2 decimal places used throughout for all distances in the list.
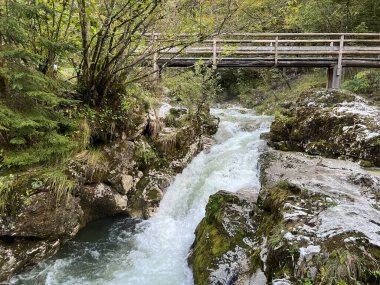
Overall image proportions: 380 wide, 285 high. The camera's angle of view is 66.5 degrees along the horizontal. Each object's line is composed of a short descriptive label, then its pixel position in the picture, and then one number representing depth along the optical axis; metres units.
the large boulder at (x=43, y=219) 4.49
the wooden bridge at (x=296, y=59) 11.70
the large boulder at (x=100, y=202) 5.74
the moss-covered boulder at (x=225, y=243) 3.89
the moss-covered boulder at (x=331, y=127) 7.17
